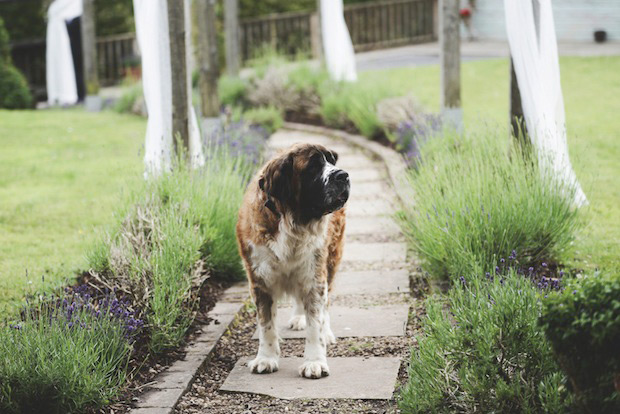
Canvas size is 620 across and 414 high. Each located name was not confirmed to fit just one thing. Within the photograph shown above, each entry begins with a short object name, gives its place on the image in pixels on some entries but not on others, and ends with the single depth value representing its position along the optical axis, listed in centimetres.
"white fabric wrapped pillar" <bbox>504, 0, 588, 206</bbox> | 616
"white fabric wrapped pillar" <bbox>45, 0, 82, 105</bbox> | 1745
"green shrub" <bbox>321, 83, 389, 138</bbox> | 1046
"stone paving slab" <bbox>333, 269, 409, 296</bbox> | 530
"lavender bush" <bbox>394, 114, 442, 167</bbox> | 809
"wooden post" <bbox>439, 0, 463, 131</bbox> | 874
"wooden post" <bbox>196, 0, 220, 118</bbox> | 955
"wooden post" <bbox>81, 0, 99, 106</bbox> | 1680
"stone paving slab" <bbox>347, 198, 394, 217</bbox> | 721
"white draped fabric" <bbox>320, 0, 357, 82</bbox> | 1348
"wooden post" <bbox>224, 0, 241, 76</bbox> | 1569
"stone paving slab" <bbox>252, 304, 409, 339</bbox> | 462
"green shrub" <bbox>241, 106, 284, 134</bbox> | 1158
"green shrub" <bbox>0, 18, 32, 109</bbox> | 1717
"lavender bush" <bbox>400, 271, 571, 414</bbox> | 314
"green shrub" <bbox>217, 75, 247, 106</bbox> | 1398
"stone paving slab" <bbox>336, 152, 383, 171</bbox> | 912
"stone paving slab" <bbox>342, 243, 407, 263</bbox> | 597
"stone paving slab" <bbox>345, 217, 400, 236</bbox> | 665
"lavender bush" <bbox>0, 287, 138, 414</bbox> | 340
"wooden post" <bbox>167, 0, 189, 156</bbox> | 659
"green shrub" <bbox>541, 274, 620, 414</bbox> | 256
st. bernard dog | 385
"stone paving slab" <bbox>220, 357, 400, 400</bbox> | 386
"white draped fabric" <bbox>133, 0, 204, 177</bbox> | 657
